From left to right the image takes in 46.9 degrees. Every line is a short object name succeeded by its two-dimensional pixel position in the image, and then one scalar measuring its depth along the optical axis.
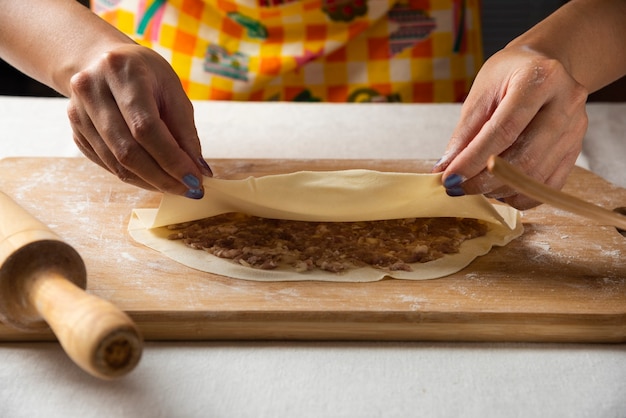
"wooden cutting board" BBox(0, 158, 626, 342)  0.92
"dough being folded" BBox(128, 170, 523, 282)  1.12
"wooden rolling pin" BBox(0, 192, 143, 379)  0.68
